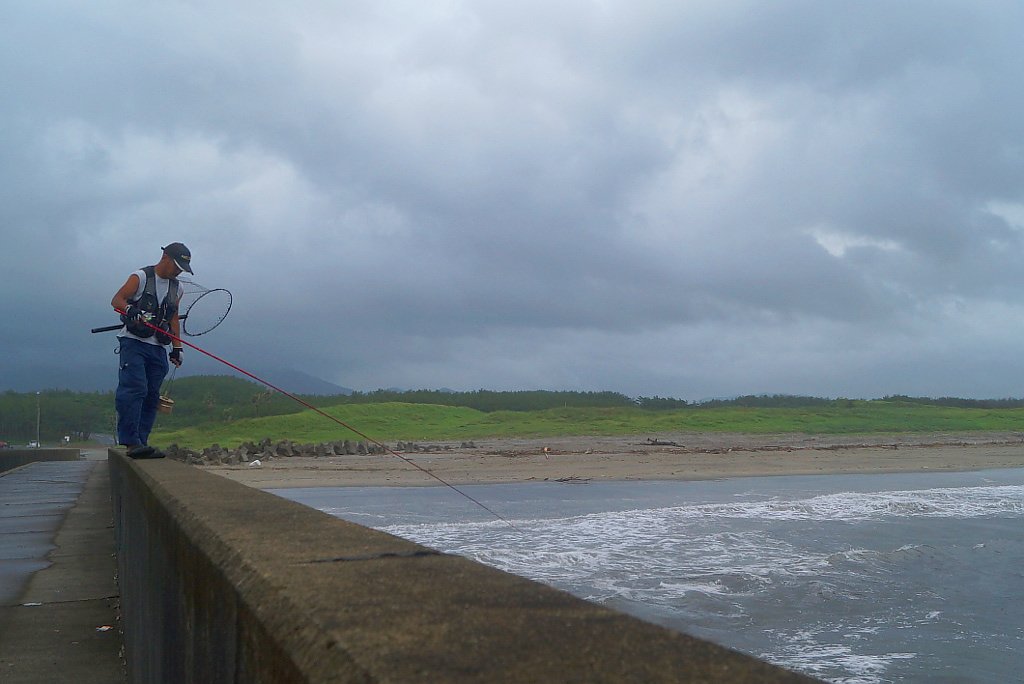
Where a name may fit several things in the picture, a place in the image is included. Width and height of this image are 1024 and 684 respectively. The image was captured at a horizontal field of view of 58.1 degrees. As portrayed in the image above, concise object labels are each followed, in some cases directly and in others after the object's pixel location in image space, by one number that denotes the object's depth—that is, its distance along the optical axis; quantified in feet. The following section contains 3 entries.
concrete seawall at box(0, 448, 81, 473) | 79.07
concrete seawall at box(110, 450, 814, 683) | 3.97
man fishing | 24.36
